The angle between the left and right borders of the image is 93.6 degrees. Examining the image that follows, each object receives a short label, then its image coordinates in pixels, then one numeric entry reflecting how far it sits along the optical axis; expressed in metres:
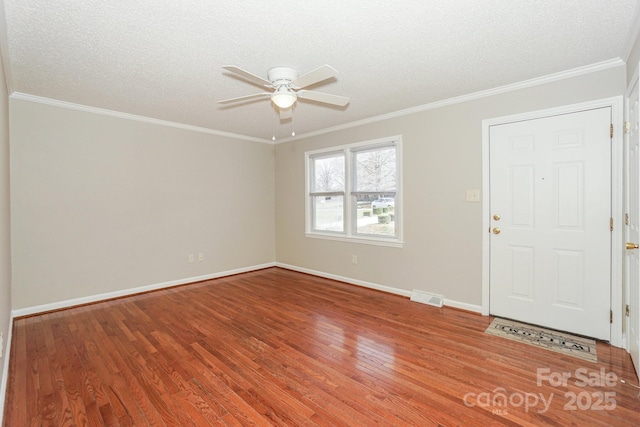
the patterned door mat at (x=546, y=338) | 2.50
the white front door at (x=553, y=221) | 2.66
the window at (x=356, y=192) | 4.18
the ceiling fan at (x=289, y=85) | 2.23
